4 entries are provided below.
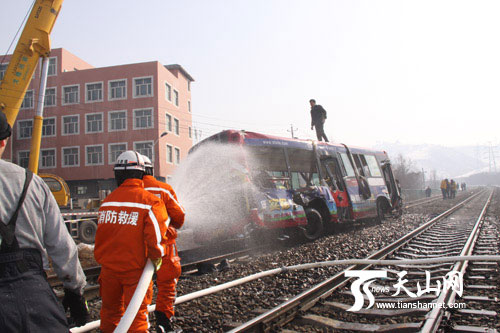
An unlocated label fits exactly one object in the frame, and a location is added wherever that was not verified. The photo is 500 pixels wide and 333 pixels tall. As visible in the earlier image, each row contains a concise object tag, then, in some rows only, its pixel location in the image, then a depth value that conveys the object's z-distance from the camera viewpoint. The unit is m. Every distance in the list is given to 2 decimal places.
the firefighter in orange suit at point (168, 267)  3.75
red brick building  36.78
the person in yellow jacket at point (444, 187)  34.19
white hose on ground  4.48
